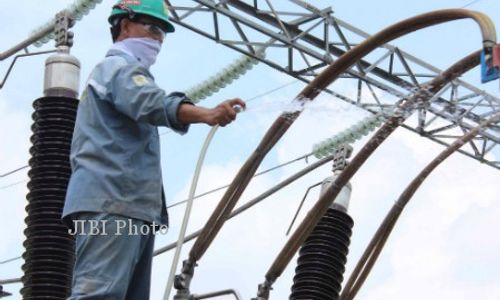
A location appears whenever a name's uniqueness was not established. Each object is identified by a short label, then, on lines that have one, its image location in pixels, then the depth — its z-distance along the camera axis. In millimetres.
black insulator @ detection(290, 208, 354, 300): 9727
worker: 6098
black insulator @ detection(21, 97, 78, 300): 8188
